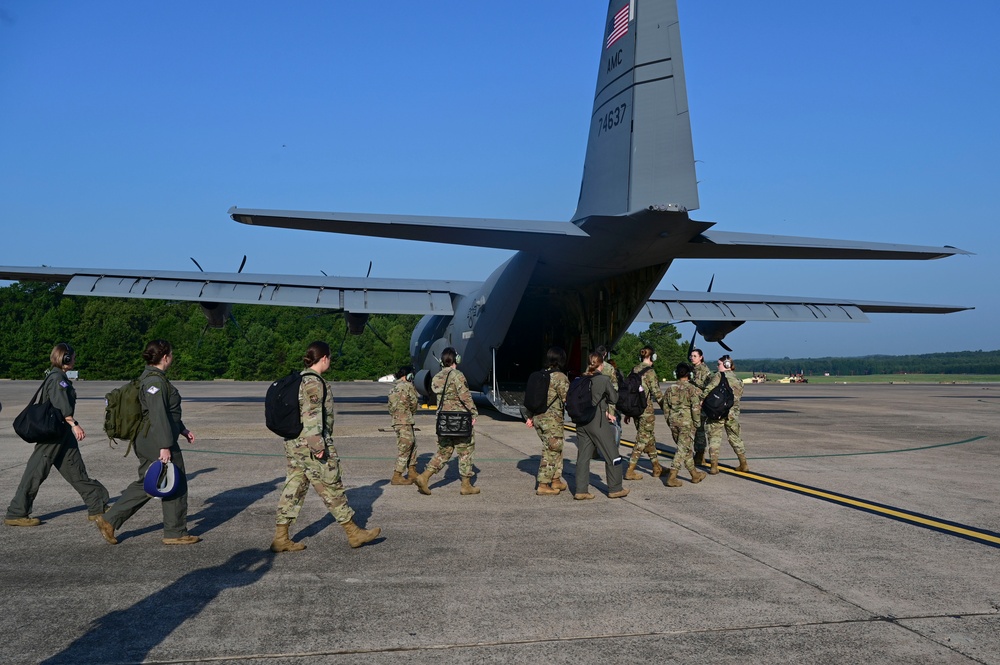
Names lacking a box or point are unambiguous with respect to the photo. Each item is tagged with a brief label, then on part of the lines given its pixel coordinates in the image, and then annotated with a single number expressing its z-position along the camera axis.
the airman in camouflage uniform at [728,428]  10.97
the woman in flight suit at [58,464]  7.41
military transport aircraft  12.46
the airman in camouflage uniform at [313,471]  6.55
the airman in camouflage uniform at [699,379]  11.20
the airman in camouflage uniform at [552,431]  9.33
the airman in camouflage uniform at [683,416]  10.40
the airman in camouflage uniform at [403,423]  10.13
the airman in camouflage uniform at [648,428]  10.71
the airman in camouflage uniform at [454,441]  9.51
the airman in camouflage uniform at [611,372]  9.47
